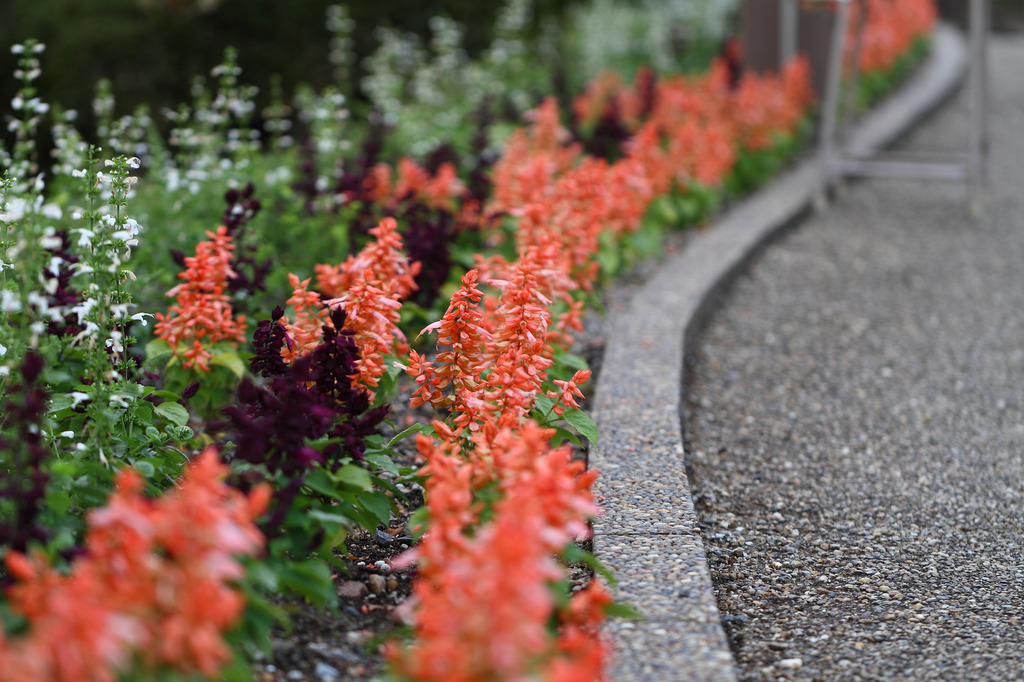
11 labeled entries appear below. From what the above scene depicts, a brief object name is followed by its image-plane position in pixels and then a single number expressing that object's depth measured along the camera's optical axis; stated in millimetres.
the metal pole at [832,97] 11977
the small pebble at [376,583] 4648
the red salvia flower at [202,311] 5512
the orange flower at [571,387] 4843
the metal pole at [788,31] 14430
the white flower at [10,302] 3830
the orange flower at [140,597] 2707
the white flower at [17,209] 3726
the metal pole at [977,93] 12031
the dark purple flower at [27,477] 3527
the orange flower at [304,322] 5176
